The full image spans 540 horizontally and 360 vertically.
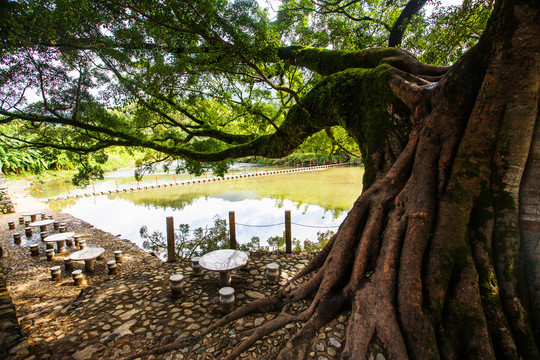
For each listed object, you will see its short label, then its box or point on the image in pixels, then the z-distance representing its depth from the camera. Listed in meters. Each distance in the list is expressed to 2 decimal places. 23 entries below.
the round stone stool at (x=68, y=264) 5.69
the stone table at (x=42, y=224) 8.04
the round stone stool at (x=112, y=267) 5.34
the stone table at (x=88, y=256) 5.16
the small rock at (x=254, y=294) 3.71
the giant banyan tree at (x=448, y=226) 1.76
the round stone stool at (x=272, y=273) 4.06
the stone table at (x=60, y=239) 6.51
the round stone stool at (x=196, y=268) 4.54
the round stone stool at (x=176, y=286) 3.74
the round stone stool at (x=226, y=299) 3.25
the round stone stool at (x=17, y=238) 7.80
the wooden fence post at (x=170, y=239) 5.60
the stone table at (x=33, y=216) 9.95
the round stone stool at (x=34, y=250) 6.78
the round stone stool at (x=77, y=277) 5.00
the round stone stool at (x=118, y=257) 5.96
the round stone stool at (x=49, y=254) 6.42
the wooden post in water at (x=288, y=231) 5.59
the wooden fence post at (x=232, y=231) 6.16
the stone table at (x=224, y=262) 3.83
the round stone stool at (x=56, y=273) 5.19
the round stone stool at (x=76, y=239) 7.38
